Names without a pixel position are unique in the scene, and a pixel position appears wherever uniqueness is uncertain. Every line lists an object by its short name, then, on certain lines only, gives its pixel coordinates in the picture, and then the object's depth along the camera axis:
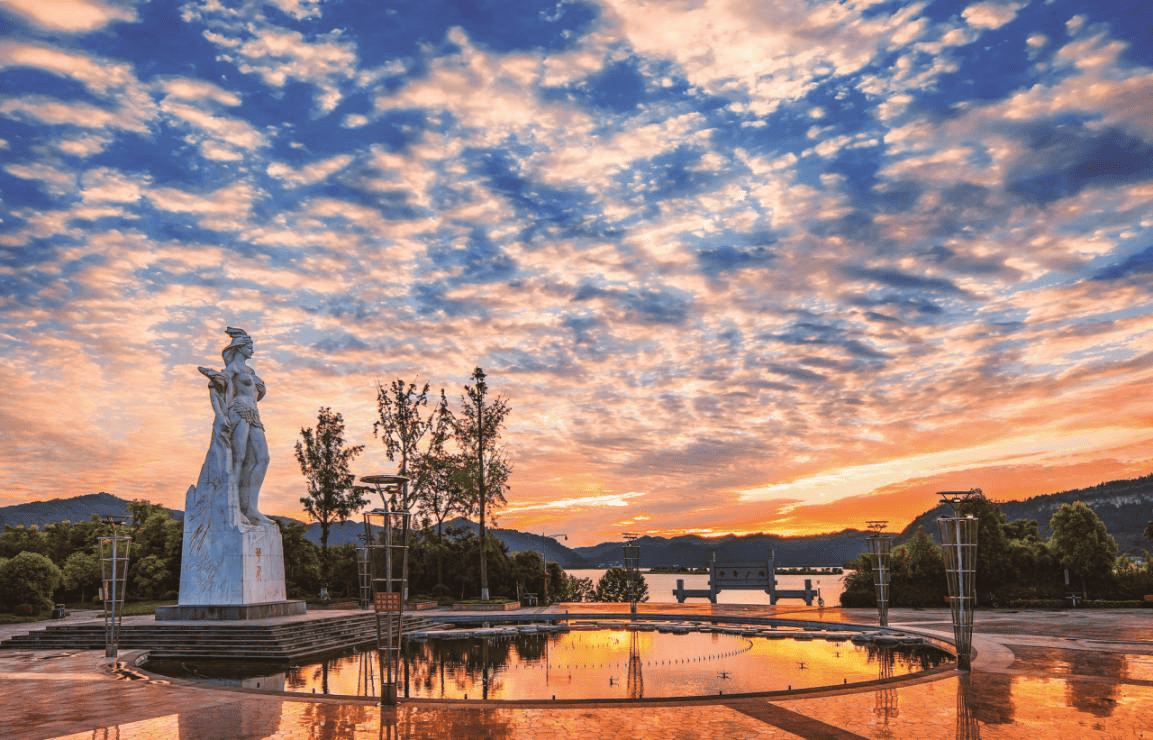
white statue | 29.98
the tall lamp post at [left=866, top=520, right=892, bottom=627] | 30.06
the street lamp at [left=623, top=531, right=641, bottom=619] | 42.28
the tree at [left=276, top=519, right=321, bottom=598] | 49.78
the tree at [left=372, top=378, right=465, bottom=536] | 52.50
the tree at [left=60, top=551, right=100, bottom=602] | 46.19
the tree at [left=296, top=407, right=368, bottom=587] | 54.91
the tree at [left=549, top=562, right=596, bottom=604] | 57.03
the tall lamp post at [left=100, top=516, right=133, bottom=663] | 23.61
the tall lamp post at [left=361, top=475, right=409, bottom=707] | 15.94
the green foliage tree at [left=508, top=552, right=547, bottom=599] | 54.16
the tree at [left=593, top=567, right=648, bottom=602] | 64.44
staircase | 25.16
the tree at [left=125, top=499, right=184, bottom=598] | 46.38
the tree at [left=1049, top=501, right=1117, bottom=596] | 40.44
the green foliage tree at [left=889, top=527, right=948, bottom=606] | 40.62
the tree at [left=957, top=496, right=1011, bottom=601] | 40.69
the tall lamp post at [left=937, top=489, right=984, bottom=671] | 19.88
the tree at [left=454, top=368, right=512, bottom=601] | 51.50
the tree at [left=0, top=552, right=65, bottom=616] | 39.22
